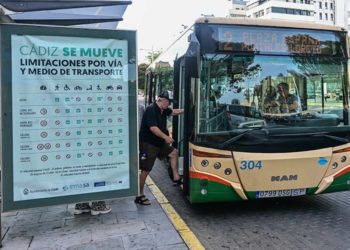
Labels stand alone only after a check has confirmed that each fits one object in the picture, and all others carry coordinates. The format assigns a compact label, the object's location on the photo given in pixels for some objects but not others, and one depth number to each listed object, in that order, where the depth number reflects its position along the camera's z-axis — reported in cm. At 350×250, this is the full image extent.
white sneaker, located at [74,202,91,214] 543
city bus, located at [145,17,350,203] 494
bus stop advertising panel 439
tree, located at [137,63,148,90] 3762
